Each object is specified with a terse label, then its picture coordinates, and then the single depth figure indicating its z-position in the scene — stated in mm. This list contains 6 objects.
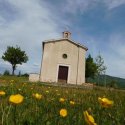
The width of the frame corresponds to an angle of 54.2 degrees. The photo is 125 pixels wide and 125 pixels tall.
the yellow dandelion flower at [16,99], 883
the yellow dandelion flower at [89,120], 762
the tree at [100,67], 28533
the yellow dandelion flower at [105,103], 1032
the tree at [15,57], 31038
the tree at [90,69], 31702
